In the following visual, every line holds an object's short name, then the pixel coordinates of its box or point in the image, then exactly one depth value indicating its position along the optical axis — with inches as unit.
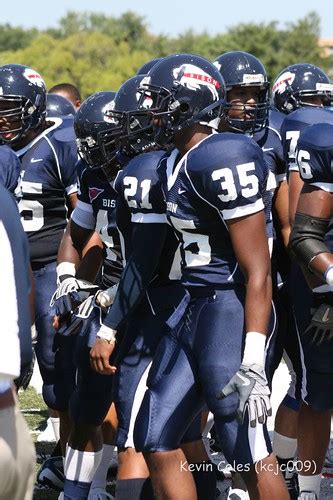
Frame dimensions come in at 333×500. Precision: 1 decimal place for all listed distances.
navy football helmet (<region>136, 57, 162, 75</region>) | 439.3
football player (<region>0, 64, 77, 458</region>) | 418.6
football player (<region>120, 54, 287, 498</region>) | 275.3
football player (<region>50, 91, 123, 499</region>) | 352.8
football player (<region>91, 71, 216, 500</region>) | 307.6
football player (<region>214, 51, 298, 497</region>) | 367.2
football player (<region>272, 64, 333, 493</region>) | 345.1
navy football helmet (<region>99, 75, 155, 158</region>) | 331.3
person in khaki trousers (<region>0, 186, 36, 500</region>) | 211.9
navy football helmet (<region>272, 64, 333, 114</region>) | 477.4
